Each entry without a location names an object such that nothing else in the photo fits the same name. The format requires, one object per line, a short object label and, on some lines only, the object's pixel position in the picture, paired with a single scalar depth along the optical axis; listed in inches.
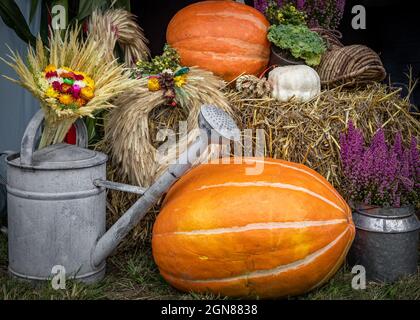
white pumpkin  108.3
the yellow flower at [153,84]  102.2
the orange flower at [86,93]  90.7
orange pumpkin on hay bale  116.2
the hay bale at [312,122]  102.8
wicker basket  116.2
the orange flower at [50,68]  91.0
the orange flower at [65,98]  88.5
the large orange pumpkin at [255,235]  78.4
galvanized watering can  86.5
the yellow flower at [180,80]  102.0
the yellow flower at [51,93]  88.2
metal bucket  90.4
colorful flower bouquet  89.0
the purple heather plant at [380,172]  91.6
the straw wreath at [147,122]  98.0
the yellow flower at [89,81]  92.1
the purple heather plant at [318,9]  128.3
